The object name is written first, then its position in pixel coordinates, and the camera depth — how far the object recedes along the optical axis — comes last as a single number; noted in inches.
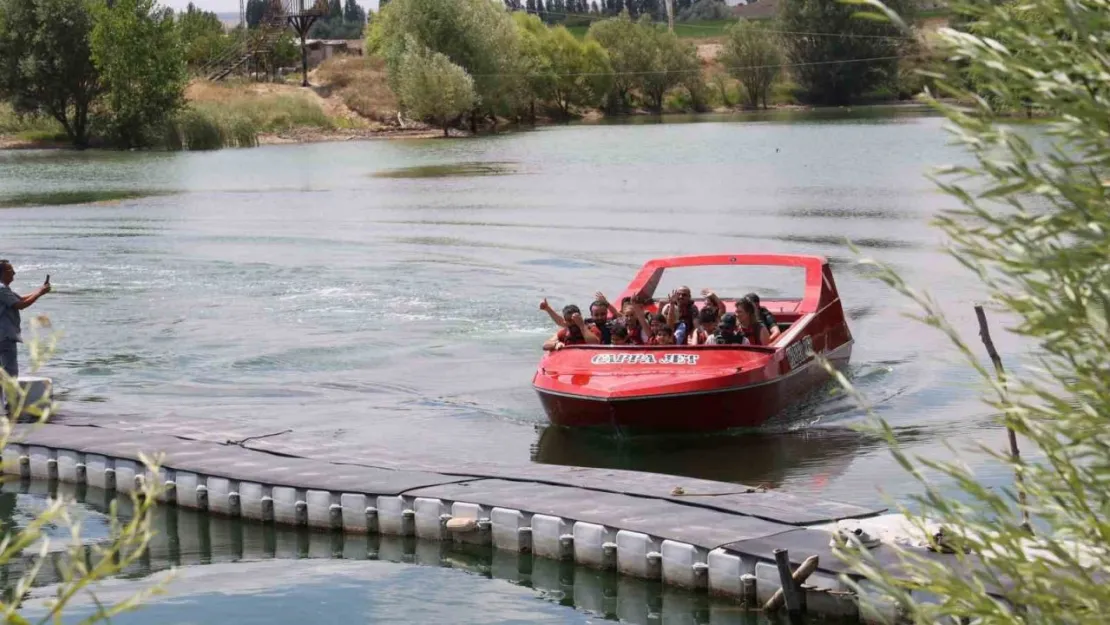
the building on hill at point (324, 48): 4473.4
